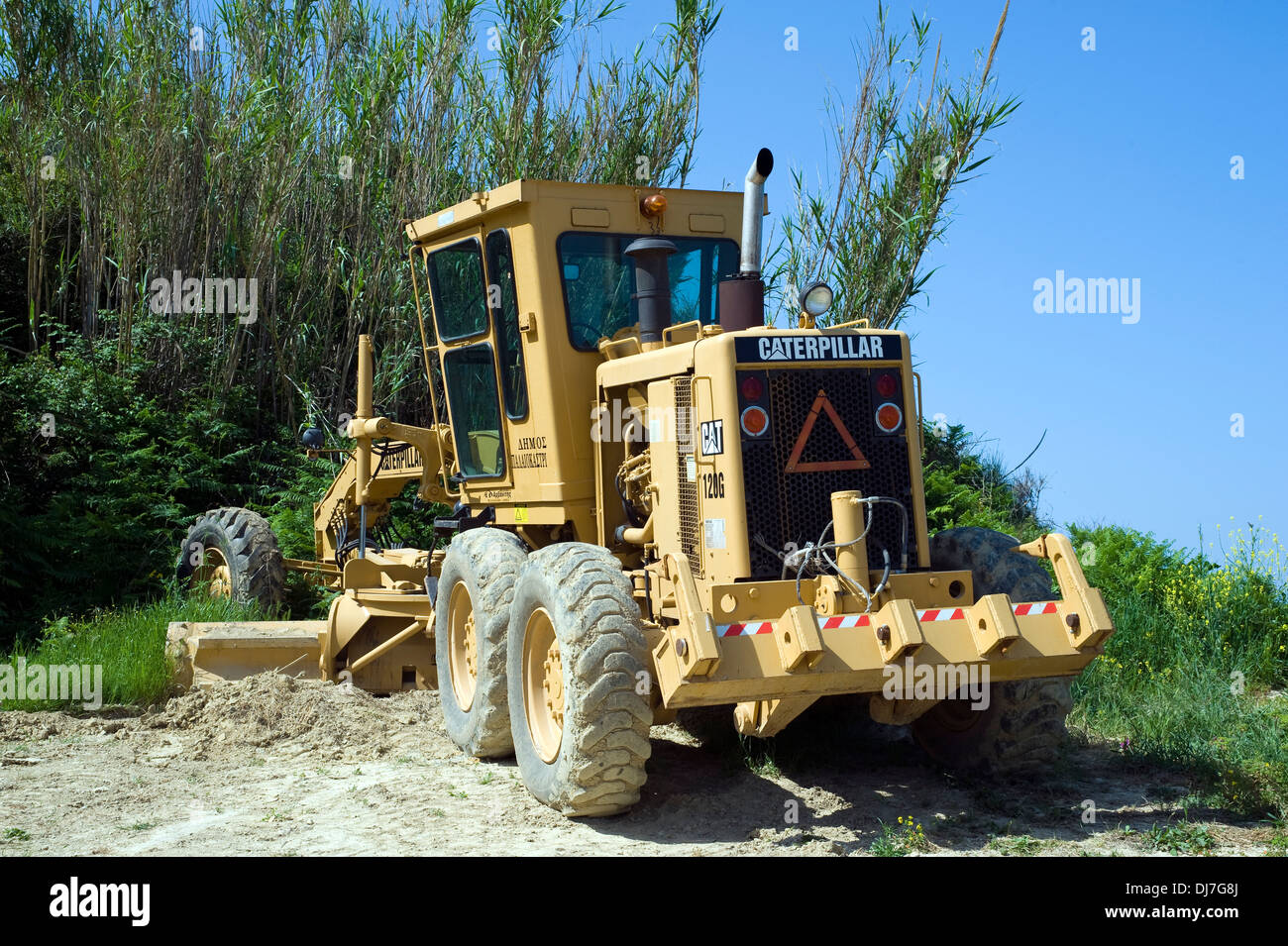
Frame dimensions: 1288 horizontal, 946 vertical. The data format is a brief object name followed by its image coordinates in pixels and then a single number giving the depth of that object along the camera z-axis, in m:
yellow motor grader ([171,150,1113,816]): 5.07
